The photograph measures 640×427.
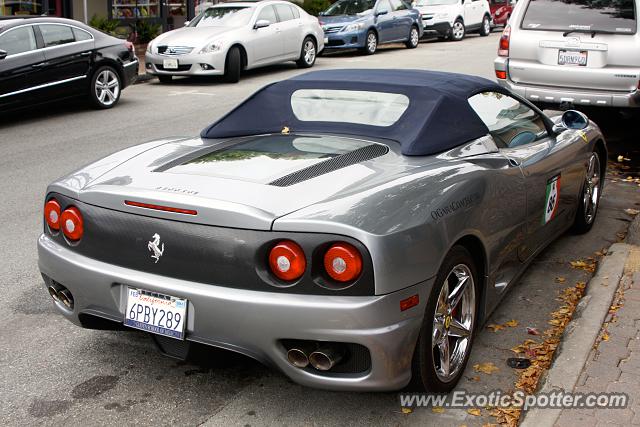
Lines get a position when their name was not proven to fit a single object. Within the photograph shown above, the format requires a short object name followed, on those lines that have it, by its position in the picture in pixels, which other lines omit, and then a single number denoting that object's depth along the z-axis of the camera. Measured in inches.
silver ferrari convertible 132.7
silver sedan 601.6
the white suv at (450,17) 1023.0
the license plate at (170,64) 600.4
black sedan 444.1
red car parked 1225.4
